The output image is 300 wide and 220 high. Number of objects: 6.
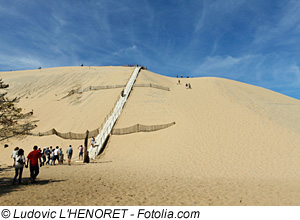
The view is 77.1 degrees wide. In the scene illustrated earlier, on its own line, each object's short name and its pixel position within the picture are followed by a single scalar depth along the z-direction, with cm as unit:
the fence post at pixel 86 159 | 1739
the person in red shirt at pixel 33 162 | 923
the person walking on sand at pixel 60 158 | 1749
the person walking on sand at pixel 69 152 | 1645
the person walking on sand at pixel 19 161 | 901
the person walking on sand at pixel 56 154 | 1675
